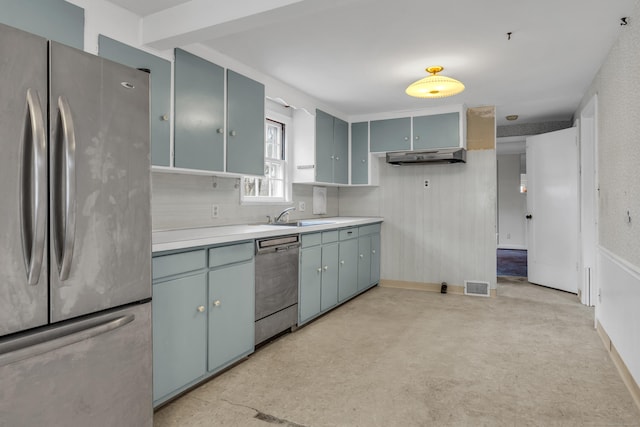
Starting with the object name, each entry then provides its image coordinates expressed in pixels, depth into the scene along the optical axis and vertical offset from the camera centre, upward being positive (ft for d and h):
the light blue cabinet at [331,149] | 14.88 +2.73
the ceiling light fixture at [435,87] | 10.28 +3.44
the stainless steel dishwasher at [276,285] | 9.63 -1.77
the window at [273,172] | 13.37 +1.64
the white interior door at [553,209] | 16.08 +0.32
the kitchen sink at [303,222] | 13.25 -0.19
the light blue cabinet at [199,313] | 6.91 -1.91
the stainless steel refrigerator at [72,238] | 4.32 -0.27
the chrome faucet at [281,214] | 13.32 +0.10
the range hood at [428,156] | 14.97 +2.36
